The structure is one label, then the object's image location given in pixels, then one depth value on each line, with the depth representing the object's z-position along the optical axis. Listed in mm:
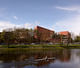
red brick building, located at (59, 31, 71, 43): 78448
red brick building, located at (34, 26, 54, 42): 66784
